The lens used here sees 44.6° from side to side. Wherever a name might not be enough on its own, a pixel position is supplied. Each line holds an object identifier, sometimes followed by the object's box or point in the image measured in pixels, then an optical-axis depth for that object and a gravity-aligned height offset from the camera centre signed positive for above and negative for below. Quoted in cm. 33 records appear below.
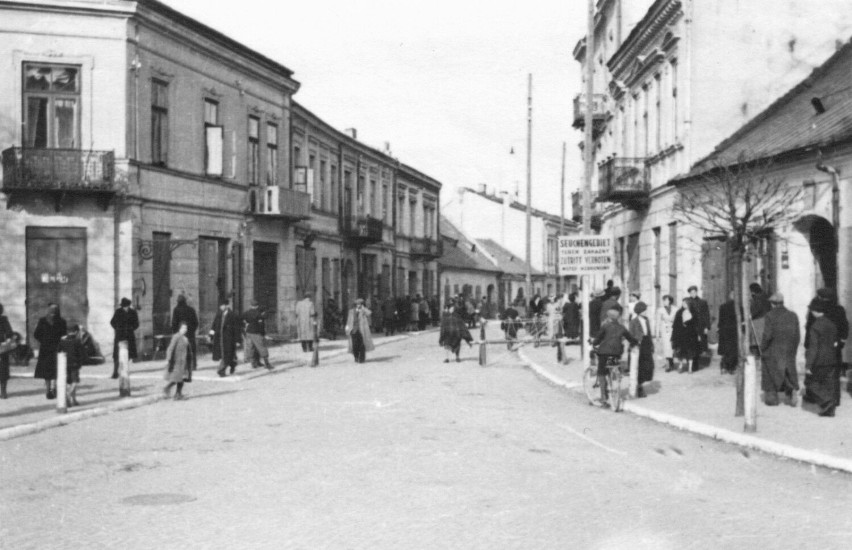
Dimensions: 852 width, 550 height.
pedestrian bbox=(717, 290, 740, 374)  1903 -73
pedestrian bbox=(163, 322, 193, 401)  1692 -109
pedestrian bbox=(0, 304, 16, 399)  1599 -77
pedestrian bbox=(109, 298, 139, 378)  2025 -56
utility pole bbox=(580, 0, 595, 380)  2256 +360
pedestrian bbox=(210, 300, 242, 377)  2114 -87
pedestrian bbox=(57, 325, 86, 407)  1551 -95
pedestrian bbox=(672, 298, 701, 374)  1992 -80
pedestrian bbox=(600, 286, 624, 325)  1651 -14
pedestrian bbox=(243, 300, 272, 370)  2268 -83
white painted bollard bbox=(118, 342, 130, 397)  1672 -124
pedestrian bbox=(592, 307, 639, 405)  1521 -63
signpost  2048 +80
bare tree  1440 +177
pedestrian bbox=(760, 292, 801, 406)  1475 -79
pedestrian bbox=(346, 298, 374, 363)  2588 -97
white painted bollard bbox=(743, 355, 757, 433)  1224 -119
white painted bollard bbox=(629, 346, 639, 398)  1664 -123
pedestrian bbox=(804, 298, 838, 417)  1369 -90
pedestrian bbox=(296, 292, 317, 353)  2838 -74
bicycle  1537 -130
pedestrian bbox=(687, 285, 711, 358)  1994 -39
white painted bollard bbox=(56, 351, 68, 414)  1454 -121
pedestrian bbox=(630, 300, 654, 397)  1708 -79
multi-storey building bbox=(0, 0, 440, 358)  2364 +319
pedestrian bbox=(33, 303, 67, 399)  1614 -74
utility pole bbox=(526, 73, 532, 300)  4265 +537
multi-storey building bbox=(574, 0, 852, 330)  2438 +509
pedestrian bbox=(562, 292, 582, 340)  2855 -68
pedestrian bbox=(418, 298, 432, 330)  4950 -89
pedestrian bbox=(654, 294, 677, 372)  2116 -65
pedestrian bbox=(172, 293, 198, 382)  2069 -46
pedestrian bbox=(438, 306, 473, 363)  2597 -90
